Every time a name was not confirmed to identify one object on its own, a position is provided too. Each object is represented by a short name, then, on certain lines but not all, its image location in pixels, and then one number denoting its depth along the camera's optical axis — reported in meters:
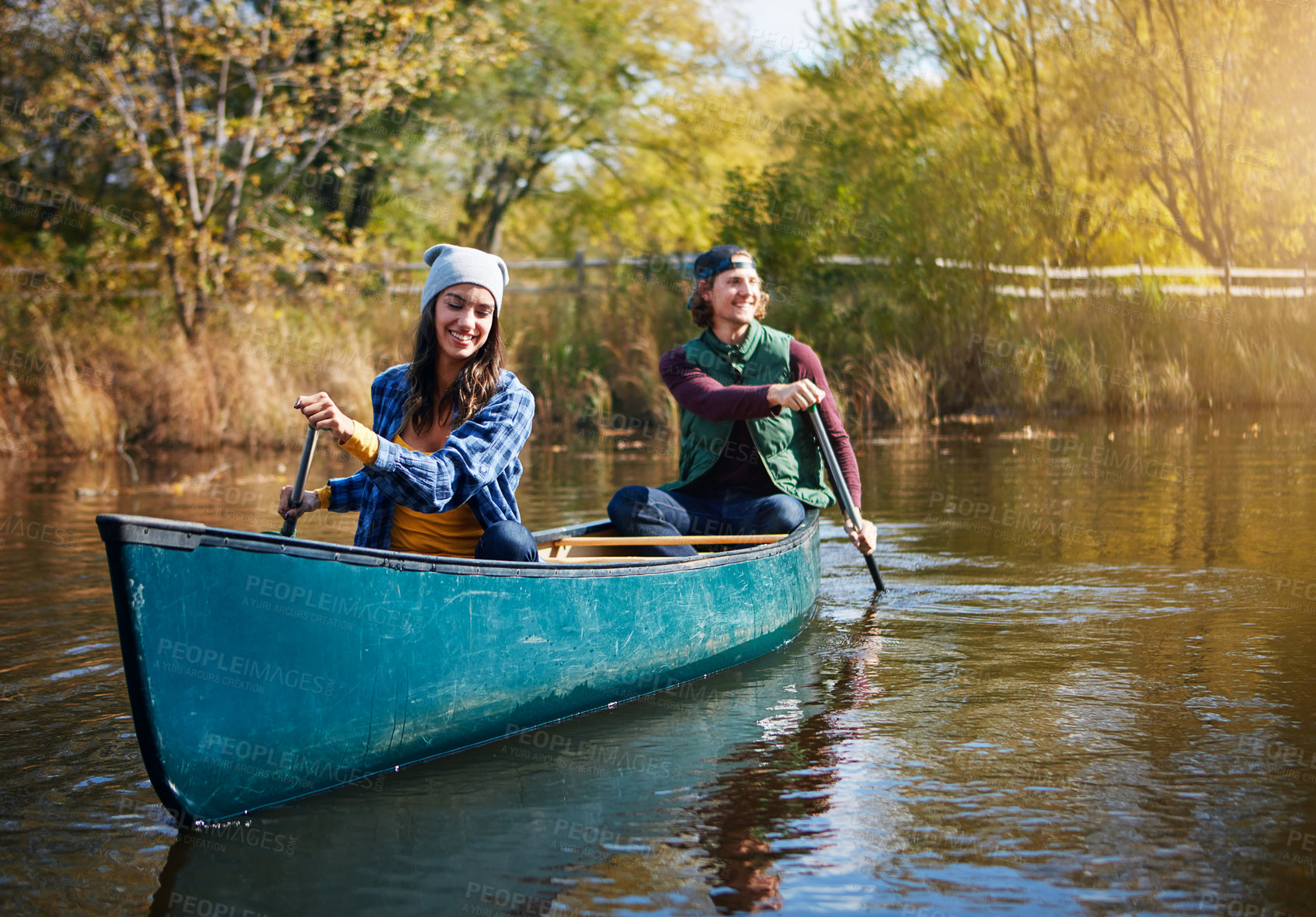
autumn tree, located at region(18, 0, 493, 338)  14.02
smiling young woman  3.91
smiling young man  5.25
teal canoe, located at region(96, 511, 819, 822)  3.06
